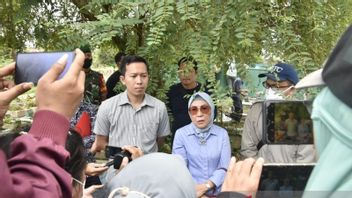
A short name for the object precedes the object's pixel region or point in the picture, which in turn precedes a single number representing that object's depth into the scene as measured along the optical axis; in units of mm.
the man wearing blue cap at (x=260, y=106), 2871
